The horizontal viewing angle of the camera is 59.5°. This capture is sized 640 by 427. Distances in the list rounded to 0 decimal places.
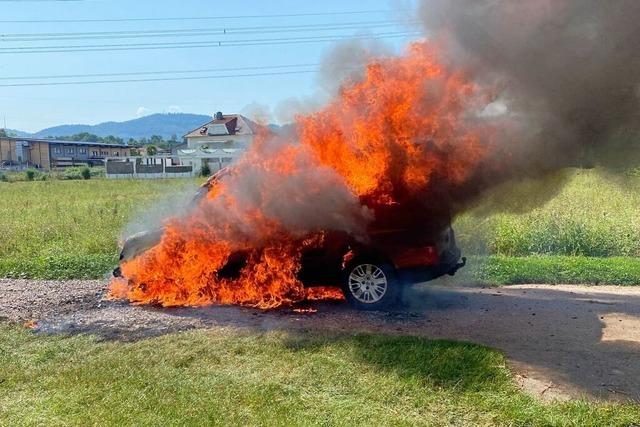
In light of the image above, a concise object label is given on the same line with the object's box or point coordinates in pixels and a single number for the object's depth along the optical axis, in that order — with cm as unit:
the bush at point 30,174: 6114
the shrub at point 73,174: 6326
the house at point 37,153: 9938
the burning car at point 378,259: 766
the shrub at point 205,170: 4428
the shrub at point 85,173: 6272
